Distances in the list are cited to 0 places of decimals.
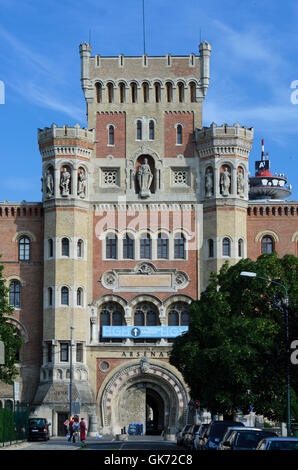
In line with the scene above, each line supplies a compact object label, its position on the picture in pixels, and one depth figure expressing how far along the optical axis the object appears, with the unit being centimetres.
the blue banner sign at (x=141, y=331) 7569
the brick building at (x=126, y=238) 7525
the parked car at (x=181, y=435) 5685
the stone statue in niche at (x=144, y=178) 7800
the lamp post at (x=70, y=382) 7034
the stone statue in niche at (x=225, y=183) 7650
